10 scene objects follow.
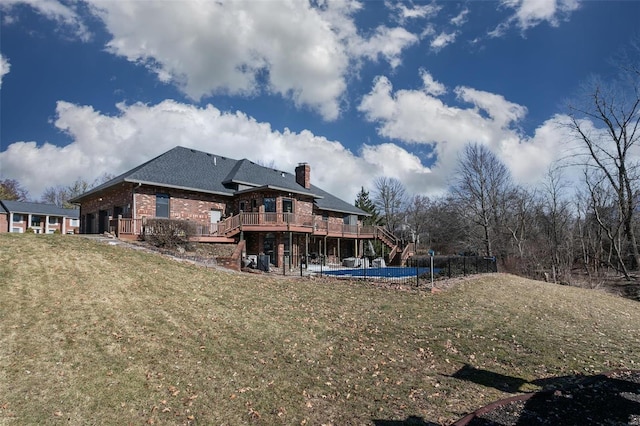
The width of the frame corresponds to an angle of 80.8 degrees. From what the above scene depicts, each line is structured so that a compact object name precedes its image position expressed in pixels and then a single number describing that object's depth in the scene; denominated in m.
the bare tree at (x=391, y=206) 59.56
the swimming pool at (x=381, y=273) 17.95
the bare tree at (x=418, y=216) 59.65
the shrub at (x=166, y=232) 18.58
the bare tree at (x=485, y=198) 38.22
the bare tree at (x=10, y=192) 55.26
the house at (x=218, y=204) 21.59
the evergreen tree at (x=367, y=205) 56.27
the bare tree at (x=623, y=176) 25.41
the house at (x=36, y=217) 45.12
